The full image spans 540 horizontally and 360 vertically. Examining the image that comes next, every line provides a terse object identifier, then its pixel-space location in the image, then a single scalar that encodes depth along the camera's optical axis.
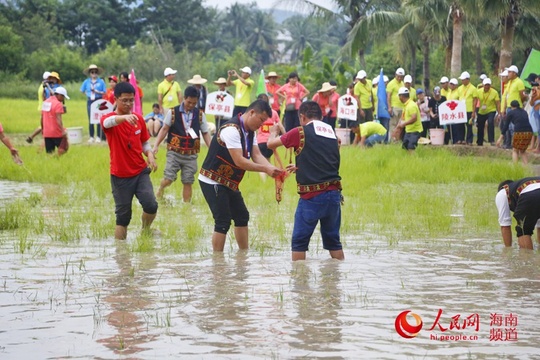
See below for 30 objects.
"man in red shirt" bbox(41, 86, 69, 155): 18.12
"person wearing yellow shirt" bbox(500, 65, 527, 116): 20.27
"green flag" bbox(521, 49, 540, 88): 22.38
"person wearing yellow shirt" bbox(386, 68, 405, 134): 23.69
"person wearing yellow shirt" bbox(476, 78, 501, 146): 21.81
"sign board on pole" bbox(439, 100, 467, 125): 21.59
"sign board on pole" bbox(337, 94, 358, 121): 23.58
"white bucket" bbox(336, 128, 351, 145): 24.45
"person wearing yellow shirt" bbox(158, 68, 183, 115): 22.03
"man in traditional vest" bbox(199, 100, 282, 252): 9.41
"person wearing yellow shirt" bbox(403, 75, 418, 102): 22.86
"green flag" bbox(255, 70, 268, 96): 25.11
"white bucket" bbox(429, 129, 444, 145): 22.94
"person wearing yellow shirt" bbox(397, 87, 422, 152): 19.58
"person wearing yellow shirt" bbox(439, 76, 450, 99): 23.78
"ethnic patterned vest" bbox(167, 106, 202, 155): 13.34
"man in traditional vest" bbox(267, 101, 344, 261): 8.86
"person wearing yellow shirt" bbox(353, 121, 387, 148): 22.62
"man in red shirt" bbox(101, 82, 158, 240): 10.37
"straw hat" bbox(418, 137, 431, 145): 22.75
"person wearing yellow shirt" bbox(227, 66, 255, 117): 22.51
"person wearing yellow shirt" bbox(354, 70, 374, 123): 24.23
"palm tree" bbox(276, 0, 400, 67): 35.12
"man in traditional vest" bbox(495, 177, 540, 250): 9.61
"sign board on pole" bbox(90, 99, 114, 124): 19.56
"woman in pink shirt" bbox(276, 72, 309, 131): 21.80
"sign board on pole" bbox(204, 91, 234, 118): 22.41
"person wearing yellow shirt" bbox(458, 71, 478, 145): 22.00
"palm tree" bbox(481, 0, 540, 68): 23.00
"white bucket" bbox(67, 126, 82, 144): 24.06
